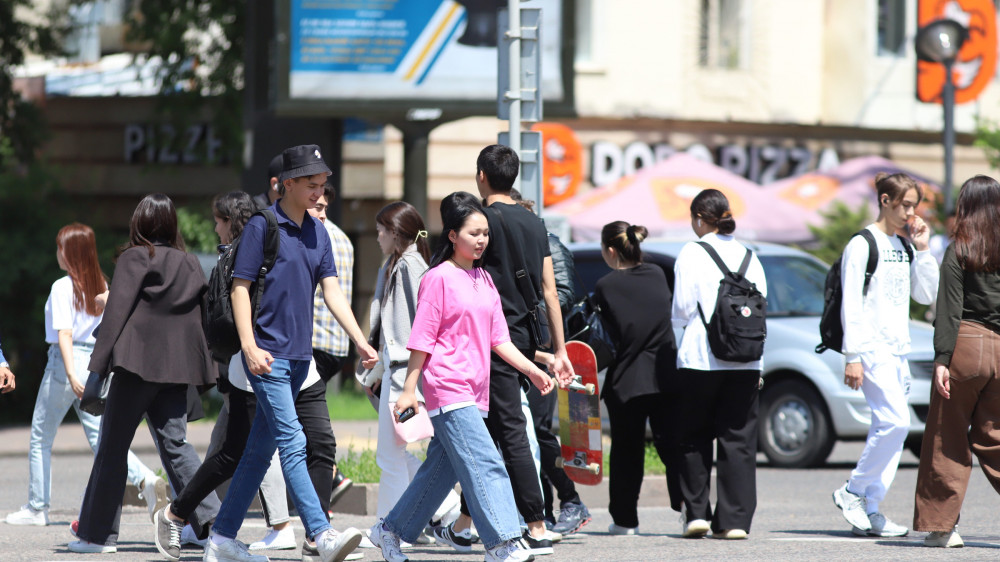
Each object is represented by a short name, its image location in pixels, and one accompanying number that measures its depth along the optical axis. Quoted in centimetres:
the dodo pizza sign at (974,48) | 4537
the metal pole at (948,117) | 3287
